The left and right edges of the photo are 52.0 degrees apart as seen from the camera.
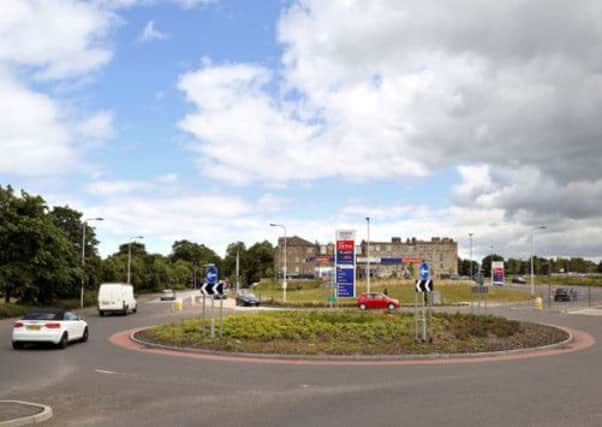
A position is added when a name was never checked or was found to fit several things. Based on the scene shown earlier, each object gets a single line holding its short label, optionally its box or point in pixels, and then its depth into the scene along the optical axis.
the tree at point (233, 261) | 168.75
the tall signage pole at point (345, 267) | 43.91
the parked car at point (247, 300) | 54.57
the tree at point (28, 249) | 43.22
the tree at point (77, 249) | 52.31
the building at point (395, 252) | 163.79
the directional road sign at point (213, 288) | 21.83
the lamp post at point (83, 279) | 55.06
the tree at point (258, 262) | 168.12
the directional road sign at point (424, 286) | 20.66
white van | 43.88
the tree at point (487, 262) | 183.00
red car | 46.88
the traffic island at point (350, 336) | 19.11
